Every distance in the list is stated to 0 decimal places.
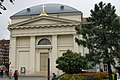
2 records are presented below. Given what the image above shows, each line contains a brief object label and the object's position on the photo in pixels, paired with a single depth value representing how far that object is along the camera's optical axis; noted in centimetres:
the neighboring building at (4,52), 13212
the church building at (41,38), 5647
